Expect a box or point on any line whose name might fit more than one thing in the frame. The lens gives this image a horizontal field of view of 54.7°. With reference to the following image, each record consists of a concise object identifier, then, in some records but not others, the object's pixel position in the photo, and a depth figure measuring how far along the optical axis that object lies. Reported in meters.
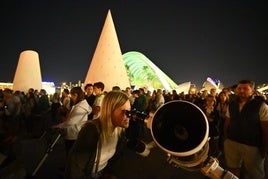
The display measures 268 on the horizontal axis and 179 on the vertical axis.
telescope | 1.19
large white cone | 19.45
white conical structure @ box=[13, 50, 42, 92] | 21.02
